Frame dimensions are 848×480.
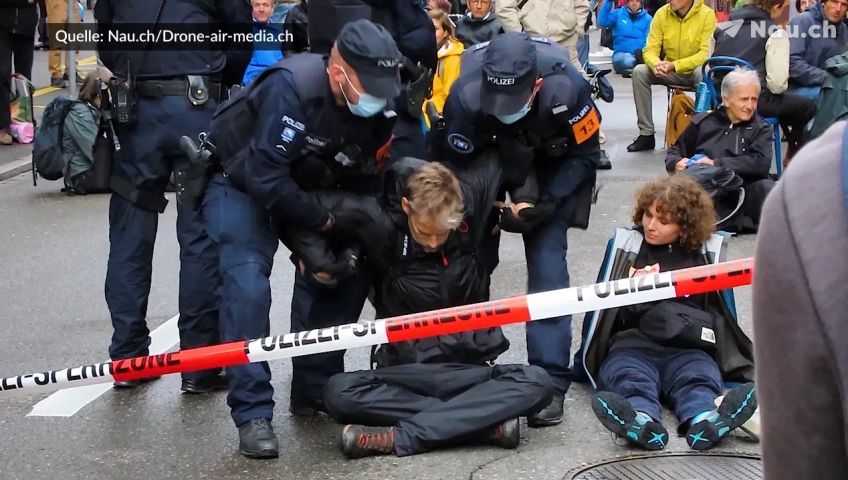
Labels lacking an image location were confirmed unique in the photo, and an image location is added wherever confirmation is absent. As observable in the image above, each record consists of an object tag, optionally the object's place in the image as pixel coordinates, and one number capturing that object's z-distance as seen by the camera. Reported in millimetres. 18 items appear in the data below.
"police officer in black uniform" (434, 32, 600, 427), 4383
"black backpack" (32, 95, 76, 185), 7797
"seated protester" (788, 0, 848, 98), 8828
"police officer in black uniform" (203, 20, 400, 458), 4055
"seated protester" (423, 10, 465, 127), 8742
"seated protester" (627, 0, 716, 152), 10125
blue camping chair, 8531
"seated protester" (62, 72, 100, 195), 6852
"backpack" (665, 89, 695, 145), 9750
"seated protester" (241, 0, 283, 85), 8336
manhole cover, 3939
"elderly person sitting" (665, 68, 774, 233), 7406
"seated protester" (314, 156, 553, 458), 4133
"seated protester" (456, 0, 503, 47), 9742
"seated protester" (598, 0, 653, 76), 12406
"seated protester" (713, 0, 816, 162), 8711
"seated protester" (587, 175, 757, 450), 4398
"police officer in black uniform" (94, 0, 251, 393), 4922
